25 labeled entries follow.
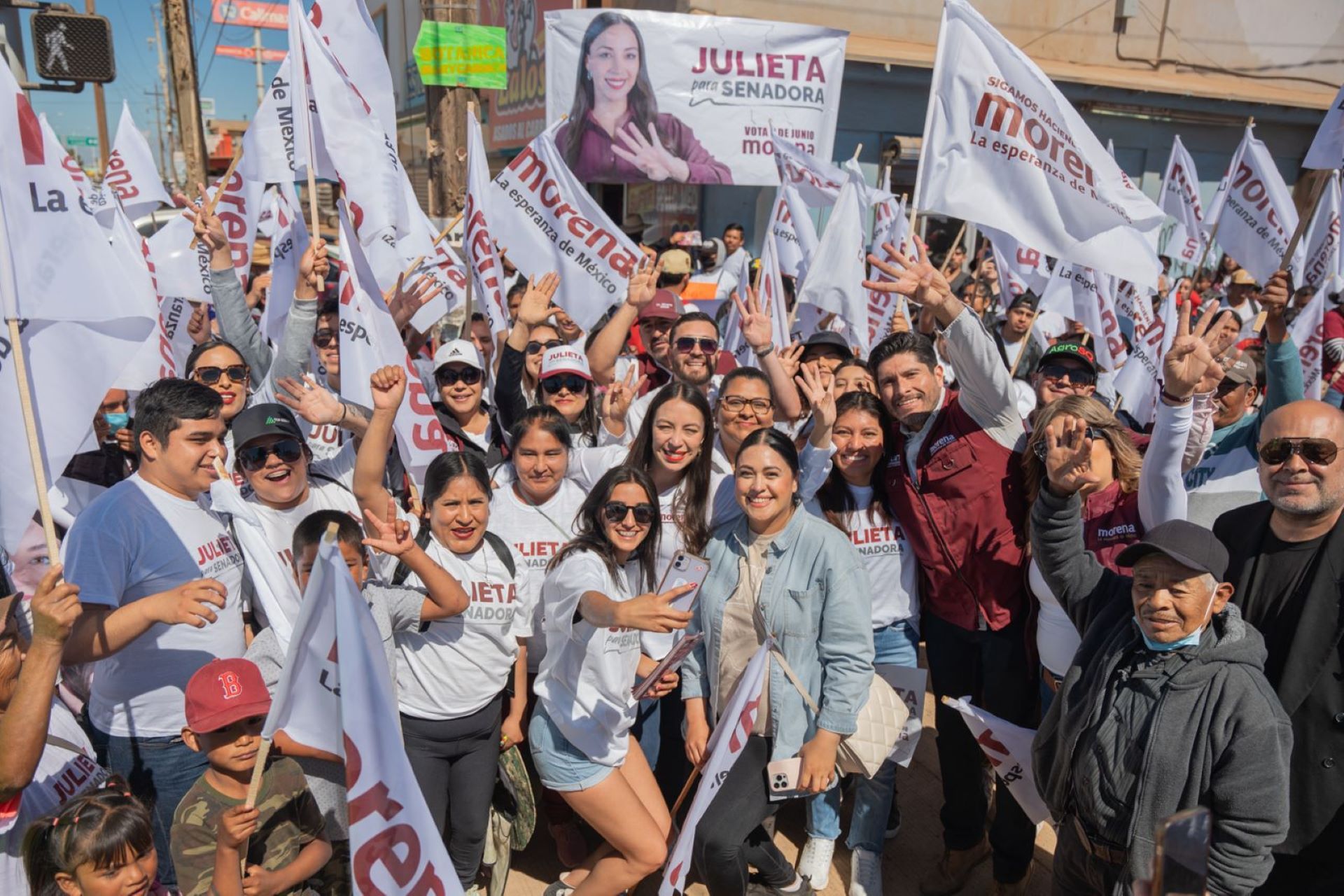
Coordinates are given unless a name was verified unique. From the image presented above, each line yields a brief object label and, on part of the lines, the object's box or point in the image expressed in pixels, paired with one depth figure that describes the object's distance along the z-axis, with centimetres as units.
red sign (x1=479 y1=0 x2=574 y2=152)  1620
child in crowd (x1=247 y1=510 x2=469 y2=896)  297
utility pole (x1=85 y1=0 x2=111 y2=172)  2917
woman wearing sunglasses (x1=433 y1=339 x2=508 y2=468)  447
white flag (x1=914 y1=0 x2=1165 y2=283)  406
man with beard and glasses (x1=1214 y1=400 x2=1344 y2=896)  266
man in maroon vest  367
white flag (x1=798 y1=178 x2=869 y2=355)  582
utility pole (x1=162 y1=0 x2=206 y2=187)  1706
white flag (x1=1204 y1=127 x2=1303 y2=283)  671
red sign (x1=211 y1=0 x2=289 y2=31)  2827
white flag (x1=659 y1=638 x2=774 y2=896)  308
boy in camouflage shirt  260
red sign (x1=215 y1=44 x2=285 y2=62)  3428
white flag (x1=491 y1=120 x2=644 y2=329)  563
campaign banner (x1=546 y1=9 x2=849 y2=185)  1076
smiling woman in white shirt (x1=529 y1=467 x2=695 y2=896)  337
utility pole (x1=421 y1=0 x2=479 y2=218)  805
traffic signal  596
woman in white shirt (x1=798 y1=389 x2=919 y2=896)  382
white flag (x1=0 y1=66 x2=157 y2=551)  283
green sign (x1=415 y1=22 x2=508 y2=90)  727
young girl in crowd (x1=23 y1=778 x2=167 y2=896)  236
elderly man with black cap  244
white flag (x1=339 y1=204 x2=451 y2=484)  401
